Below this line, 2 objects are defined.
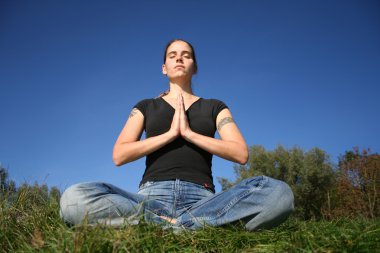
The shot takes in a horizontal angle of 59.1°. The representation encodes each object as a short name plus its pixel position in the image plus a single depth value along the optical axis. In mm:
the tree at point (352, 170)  22125
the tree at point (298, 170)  30516
